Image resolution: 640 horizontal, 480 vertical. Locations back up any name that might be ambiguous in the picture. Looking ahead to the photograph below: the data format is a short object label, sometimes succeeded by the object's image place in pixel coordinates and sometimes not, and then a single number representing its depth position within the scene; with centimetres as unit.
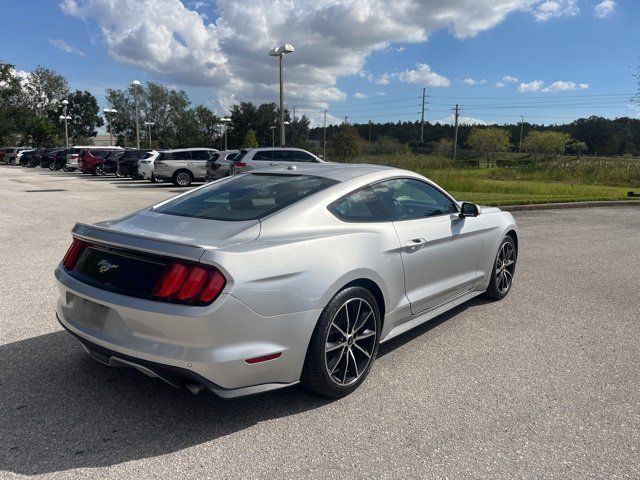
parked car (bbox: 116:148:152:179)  2652
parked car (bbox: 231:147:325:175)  1886
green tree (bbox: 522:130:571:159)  8675
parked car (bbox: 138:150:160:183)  2459
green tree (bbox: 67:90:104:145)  10425
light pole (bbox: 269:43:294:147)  2192
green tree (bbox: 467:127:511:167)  8850
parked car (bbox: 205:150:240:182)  1991
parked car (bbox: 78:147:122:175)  3122
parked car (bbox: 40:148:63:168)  4158
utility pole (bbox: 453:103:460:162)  7972
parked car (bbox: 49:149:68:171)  3775
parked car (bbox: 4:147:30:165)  5381
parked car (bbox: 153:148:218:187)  2244
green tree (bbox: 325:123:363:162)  5665
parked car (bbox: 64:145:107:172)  3478
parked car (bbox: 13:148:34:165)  5183
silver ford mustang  270
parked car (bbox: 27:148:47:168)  4656
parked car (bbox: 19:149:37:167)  5001
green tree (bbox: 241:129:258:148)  7609
